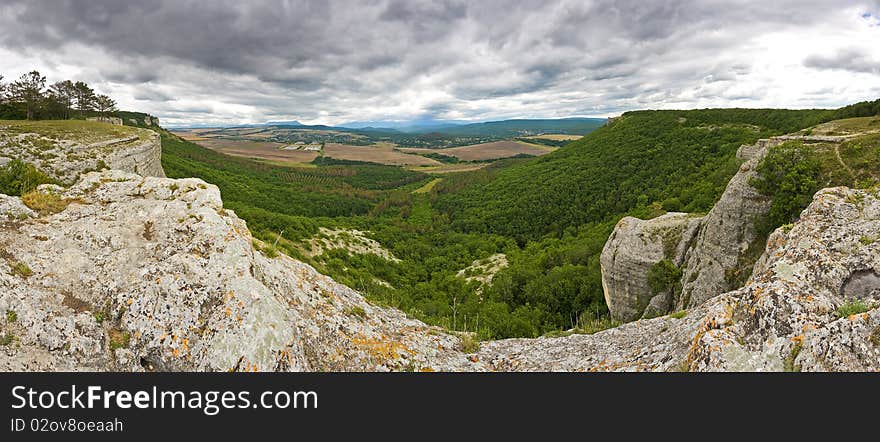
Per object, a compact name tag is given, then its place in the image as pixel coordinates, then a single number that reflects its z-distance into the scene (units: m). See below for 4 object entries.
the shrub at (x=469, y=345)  13.04
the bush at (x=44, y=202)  11.27
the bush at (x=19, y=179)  13.86
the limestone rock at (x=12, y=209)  10.44
